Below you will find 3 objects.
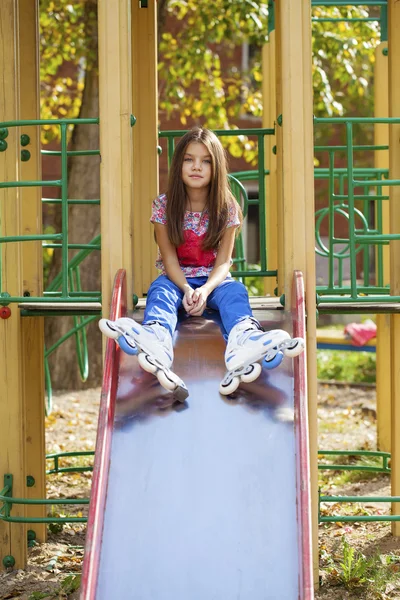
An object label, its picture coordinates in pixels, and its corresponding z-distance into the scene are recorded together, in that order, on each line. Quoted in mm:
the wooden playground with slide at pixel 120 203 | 6998
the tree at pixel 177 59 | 18146
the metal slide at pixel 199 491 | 5426
